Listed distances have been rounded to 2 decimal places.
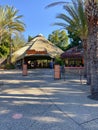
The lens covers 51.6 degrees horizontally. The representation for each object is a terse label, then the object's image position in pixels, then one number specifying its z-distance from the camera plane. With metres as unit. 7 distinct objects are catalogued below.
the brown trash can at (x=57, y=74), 8.10
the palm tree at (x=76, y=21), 6.93
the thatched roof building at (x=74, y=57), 11.99
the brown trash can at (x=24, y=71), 9.91
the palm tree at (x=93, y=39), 4.55
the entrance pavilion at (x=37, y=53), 16.93
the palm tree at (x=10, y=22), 13.98
